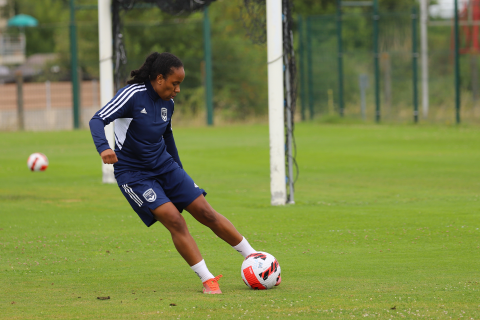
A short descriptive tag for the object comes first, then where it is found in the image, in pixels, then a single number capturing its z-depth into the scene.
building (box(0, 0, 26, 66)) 60.68
